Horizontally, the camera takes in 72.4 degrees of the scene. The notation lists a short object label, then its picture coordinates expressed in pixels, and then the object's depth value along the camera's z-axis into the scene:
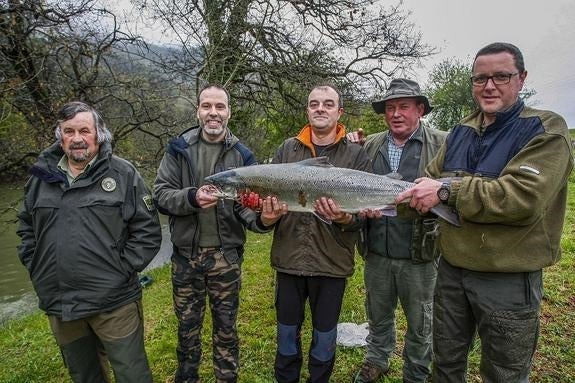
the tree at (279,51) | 9.91
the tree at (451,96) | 36.38
